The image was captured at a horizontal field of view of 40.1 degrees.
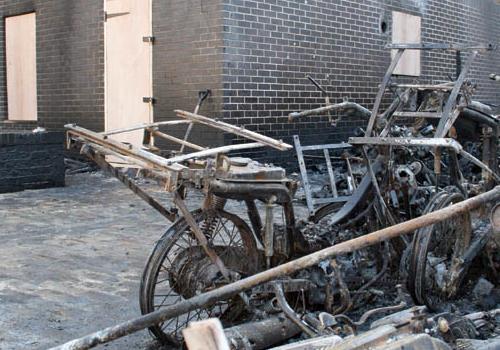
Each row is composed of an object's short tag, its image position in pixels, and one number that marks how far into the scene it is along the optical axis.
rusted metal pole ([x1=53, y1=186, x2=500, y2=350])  2.61
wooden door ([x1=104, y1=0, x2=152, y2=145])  11.52
